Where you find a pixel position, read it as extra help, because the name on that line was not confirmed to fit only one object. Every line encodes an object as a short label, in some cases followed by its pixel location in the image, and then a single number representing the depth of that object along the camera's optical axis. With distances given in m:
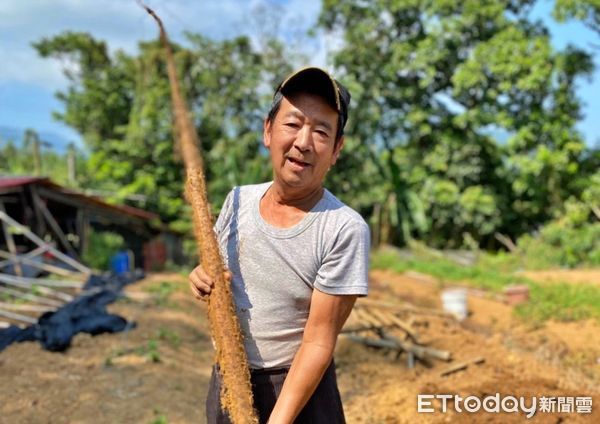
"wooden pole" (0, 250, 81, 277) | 9.26
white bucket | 8.12
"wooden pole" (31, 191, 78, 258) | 11.16
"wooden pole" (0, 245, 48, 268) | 9.64
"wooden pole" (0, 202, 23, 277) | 9.49
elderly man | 1.25
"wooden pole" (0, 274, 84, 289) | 8.31
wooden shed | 11.17
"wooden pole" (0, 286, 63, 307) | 7.68
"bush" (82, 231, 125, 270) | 12.47
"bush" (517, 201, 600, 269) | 13.55
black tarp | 5.64
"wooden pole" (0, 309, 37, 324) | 6.33
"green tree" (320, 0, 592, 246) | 14.74
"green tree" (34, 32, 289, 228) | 15.55
